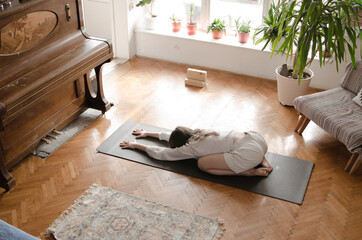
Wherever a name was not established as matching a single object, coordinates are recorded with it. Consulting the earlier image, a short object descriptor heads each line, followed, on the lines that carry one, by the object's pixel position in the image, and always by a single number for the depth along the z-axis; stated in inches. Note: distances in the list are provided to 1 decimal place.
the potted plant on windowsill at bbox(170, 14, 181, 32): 232.7
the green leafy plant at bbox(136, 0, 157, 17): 220.8
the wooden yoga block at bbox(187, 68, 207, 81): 206.8
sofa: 144.4
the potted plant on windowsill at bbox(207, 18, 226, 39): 221.1
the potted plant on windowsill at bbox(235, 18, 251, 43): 217.6
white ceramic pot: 184.5
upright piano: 129.8
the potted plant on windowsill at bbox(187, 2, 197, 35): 228.8
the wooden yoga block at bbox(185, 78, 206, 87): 206.8
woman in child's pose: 138.9
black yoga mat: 138.8
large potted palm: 158.1
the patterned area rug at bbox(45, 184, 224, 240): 119.6
